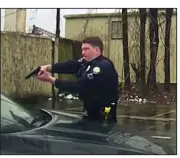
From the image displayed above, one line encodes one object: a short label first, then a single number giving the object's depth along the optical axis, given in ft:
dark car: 7.28
